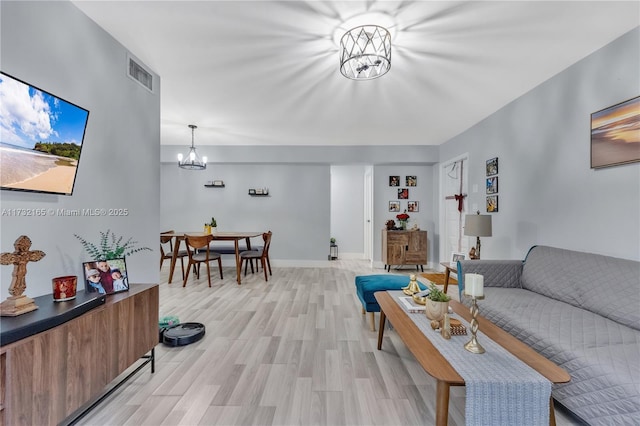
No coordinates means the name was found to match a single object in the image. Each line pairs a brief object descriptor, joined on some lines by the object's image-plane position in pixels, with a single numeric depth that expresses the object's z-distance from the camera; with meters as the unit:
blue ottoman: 2.76
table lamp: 3.42
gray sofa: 1.38
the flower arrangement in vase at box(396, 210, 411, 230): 5.71
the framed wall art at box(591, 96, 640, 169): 2.07
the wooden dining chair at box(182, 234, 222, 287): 4.27
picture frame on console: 1.75
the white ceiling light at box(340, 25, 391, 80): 2.03
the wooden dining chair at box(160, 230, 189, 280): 4.63
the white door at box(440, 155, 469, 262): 4.84
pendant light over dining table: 4.80
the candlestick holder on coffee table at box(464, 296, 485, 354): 1.48
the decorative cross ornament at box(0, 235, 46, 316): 1.29
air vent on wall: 2.37
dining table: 4.56
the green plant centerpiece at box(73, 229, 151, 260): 1.89
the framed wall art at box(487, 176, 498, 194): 3.72
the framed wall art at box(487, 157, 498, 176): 3.72
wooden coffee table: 1.27
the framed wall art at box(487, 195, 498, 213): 3.72
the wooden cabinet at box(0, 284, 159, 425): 1.14
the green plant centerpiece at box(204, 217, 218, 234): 4.89
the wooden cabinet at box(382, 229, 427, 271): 5.55
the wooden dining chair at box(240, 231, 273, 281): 4.86
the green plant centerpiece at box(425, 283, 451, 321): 1.78
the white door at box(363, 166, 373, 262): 6.17
